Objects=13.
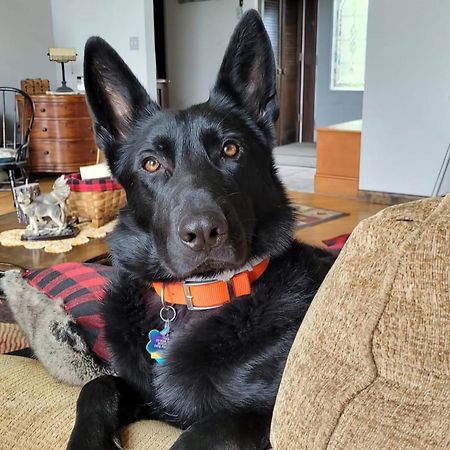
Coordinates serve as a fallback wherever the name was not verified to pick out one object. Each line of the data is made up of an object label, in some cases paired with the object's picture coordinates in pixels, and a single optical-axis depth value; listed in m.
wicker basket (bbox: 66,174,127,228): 2.38
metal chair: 4.81
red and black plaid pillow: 1.16
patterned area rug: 4.05
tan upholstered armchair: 0.46
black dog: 0.89
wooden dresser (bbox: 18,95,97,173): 5.68
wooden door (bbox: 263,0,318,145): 8.09
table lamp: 5.67
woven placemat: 2.18
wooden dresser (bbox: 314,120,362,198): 4.81
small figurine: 2.30
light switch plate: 5.34
